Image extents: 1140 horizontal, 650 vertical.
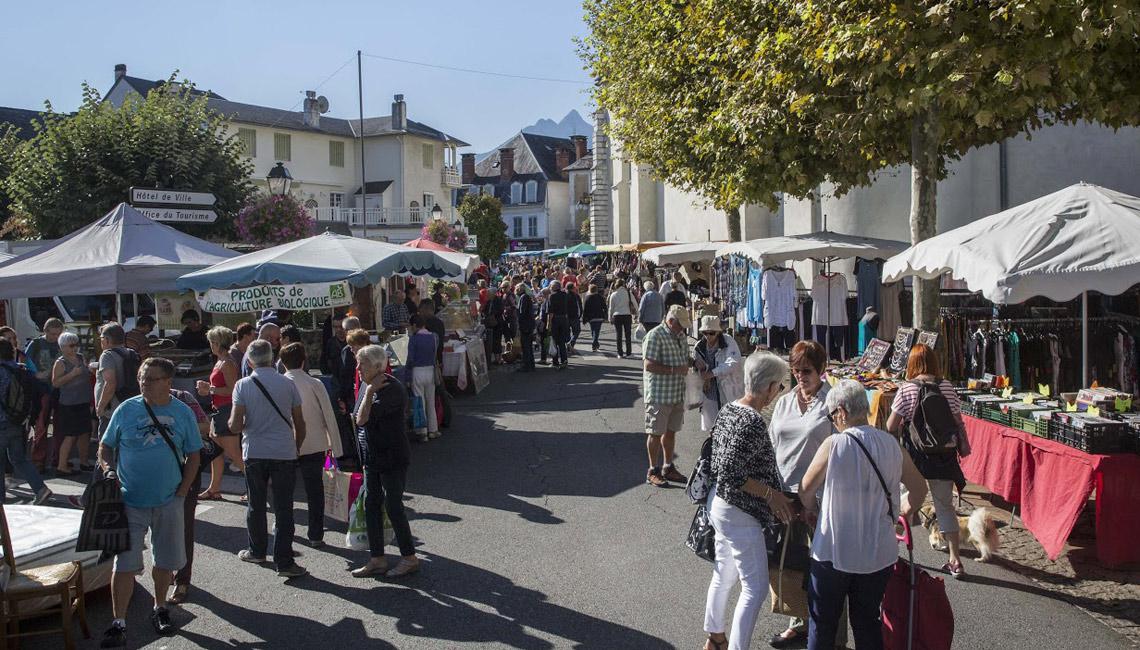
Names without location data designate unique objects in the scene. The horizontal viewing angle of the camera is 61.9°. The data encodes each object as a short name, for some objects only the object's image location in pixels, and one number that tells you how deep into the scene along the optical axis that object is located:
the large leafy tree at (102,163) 21.06
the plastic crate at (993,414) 8.03
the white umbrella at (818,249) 14.82
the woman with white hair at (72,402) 10.16
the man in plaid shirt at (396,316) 15.40
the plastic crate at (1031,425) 7.30
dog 6.86
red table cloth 6.52
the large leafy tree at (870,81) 8.97
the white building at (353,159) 50.38
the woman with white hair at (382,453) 6.54
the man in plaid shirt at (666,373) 8.94
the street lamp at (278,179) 18.75
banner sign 11.77
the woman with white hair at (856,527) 4.42
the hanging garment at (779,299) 16.50
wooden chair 5.41
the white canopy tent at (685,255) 20.80
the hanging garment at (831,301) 15.95
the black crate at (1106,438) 6.66
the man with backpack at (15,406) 8.45
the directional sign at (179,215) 13.80
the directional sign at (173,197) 13.65
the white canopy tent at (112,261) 11.80
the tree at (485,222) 58.78
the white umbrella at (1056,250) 7.98
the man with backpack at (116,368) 8.66
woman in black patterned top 4.79
